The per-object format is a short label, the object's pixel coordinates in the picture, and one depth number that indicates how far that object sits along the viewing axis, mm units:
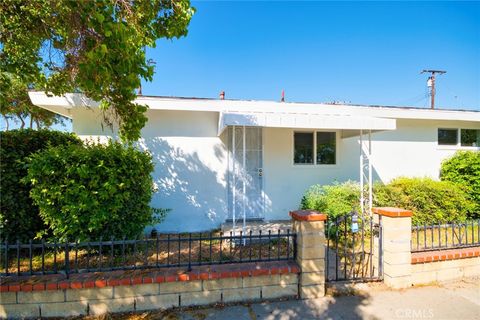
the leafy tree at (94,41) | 2848
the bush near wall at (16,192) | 3920
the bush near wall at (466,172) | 6846
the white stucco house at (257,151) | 6168
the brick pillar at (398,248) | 3396
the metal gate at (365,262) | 3535
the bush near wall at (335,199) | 5520
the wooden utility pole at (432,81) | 16688
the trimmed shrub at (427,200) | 5801
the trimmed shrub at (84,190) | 3656
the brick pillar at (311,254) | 3160
